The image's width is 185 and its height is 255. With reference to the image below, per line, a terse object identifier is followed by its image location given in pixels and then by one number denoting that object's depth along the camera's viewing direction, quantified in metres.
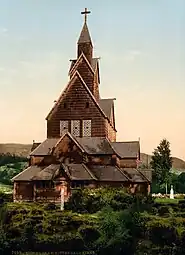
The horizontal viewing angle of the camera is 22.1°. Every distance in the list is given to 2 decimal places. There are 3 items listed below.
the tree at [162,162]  51.20
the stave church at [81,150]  40.19
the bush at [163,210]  30.70
